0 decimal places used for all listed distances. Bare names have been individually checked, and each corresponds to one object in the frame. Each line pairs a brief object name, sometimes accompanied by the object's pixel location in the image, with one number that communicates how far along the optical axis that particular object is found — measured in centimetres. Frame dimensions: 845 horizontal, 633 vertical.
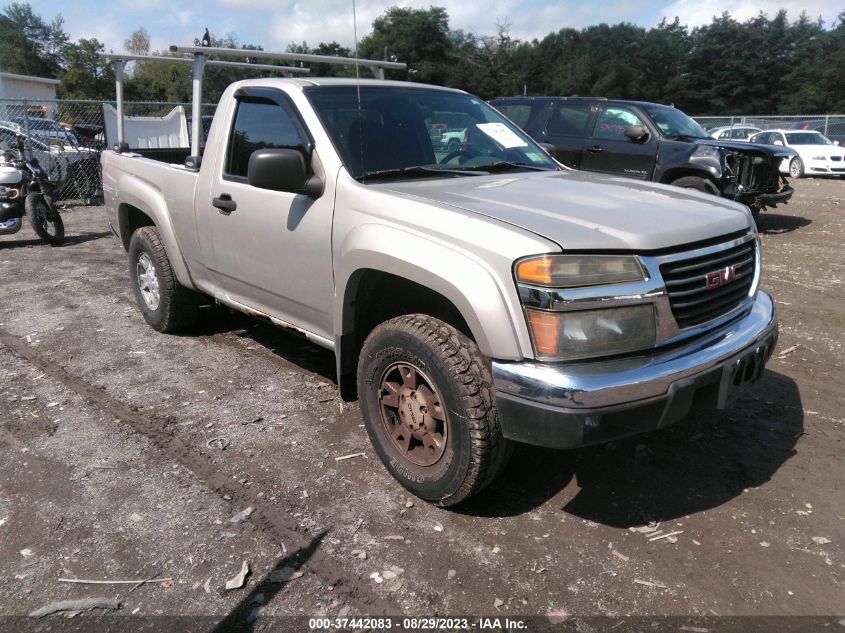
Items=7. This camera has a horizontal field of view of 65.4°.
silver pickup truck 242
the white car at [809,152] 2028
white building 3878
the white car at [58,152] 1290
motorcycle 895
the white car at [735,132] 2325
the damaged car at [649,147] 943
